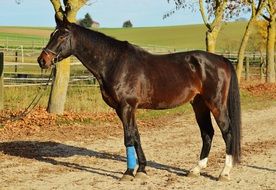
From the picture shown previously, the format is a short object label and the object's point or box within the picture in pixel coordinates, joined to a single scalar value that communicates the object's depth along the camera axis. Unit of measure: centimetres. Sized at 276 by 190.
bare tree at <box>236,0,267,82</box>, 2409
